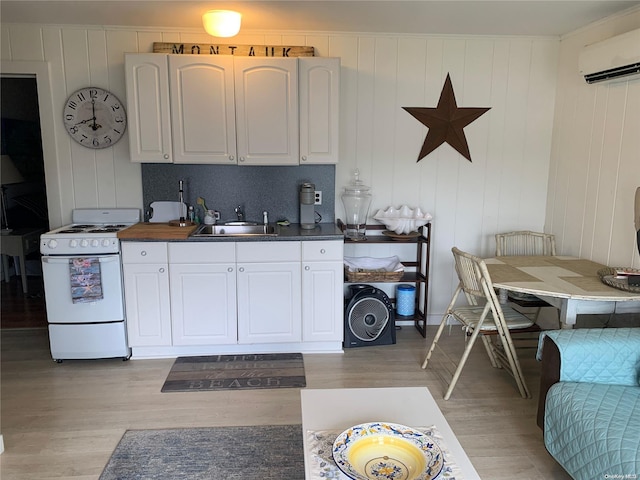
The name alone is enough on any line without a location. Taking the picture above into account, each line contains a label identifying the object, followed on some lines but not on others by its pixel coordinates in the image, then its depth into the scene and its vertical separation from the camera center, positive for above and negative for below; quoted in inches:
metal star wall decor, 151.6 +13.6
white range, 126.0 -34.9
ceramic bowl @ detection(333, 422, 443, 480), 60.1 -37.6
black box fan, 141.8 -46.0
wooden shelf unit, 145.5 -32.4
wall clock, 142.7 +12.9
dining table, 100.3 -26.5
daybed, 70.3 -38.7
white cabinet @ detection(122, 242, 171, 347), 129.6 -35.5
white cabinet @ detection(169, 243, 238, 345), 130.6 -35.7
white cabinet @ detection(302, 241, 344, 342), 134.0 -35.8
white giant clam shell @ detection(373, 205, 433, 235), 146.0 -16.8
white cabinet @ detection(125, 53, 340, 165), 132.9 +14.8
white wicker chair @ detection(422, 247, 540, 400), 109.2 -37.1
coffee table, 70.2 -38.2
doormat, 120.0 -54.9
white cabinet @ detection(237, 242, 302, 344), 132.1 -35.8
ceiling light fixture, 115.1 +33.5
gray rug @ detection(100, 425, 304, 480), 87.2 -55.8
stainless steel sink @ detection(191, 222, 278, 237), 143.8 -20.2
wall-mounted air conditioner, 111.0 +26.0
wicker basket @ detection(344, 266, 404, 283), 141.2 -33.0
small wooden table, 196.1 -34.6
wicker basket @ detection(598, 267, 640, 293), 101.7 -25.6
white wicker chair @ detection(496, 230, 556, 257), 150.6 -25.3
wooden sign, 138.2 +32.2
